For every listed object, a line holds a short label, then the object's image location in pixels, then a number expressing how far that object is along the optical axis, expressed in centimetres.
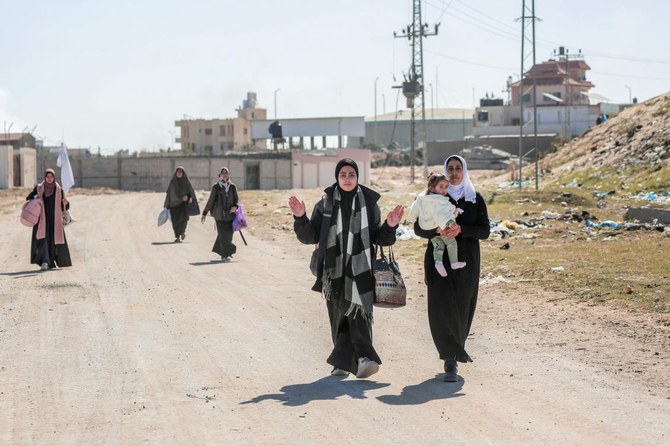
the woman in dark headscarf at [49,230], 1808
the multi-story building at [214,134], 10838
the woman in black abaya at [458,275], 870
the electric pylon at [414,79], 5362
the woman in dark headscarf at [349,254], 869
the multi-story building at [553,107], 8781
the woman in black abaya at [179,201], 2395
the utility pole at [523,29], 3659
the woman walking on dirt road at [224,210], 1972
